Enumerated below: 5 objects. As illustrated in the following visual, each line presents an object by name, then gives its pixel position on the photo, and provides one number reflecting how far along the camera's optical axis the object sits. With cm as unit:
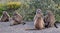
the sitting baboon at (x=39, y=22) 1164
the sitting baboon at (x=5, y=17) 1559
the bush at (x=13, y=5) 2117
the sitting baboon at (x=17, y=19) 1388
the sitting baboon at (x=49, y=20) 1225
